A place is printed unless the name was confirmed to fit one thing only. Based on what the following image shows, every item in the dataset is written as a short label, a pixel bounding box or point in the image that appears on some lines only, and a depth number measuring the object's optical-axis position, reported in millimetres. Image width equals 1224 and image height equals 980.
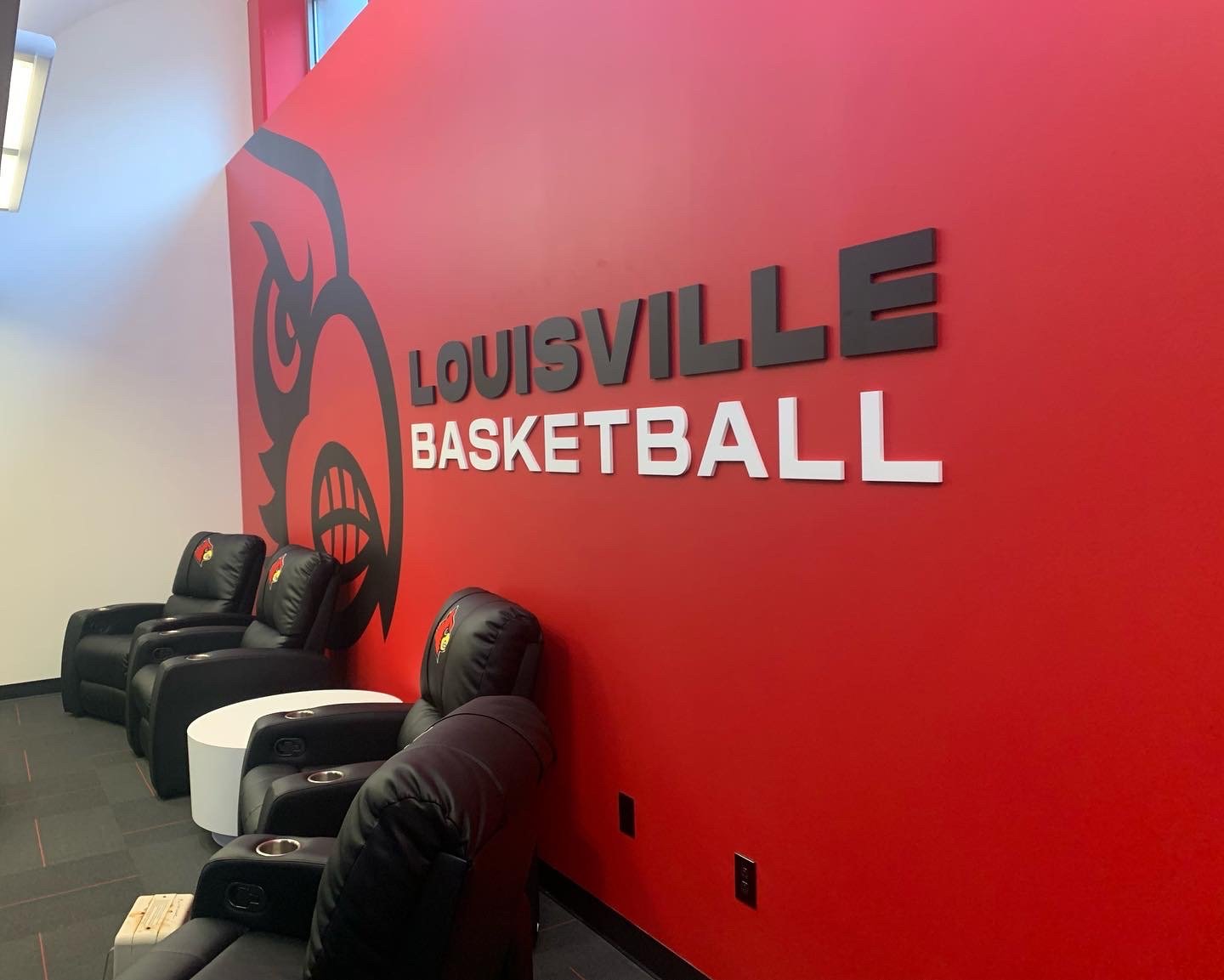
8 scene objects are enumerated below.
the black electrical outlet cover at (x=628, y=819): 2541
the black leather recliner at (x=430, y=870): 1383
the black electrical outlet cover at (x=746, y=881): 2154
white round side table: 3131
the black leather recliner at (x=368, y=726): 2510
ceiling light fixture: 3021
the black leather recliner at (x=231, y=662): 3768
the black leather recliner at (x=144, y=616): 4848
